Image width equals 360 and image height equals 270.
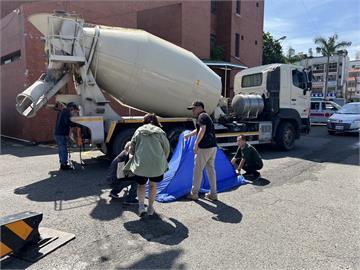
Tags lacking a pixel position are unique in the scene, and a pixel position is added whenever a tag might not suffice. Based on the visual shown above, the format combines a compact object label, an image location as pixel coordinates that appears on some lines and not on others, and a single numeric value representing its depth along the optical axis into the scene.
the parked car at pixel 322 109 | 21.42
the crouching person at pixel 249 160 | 7.14
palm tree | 43.69
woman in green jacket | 4.52
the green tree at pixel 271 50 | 35.56
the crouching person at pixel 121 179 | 5.20
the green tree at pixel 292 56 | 47.64
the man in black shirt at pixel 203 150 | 5.41
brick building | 12.95
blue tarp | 5.77
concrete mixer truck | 7.45
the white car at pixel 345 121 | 15.70
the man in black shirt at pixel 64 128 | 7.70
